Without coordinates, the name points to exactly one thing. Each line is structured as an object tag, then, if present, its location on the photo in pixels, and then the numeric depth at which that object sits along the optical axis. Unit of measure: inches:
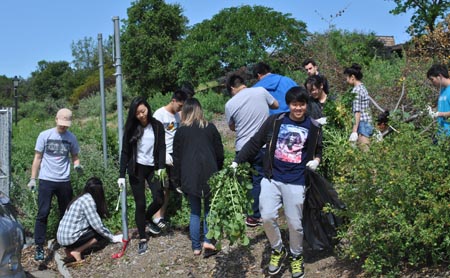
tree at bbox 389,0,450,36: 661.9
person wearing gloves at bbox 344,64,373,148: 250.2
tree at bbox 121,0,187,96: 1089.4
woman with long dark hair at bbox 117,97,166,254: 263.6
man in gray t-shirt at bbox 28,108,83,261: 283.7
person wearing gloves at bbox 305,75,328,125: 253.4
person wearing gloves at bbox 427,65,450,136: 223.0
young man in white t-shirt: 274.7
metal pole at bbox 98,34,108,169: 318.3
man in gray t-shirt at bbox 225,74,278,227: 247.0
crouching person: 277.1
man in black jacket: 207.2
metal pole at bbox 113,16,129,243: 274.5
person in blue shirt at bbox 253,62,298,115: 260.5
